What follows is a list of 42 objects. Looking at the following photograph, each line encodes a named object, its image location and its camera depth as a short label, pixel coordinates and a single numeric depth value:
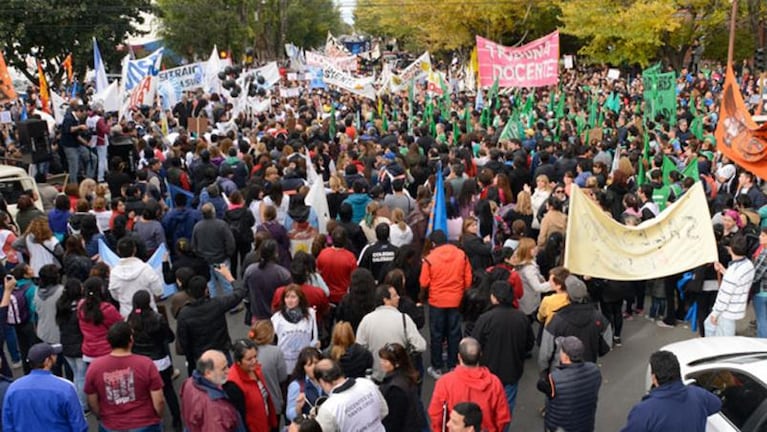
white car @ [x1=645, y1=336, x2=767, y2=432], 5.55
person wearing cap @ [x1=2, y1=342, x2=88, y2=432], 5.48
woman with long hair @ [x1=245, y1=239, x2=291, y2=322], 7.69
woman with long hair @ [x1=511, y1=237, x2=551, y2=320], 8.09
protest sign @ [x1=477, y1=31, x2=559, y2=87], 19.14
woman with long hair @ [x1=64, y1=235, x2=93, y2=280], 8.05
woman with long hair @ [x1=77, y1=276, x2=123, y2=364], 6.74
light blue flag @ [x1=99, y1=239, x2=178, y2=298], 8.62
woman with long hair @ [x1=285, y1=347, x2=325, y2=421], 5.55
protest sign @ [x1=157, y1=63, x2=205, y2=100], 19.92
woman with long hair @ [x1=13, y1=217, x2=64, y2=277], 8.76
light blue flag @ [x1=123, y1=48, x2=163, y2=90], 18.92
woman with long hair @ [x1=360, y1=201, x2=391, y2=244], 9.45
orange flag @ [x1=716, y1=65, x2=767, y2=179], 10.67
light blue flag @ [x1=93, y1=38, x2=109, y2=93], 18.55
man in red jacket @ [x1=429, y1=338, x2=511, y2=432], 5.35
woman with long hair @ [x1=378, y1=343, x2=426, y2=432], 5.49
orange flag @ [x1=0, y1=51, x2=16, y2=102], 15.51
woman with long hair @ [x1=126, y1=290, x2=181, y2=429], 6.62
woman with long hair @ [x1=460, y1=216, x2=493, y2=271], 8.52
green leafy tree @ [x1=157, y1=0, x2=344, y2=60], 50.72
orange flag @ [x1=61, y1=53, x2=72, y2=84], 27.61
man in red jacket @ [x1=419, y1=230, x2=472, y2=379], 7.80
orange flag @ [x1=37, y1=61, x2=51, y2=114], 22.42
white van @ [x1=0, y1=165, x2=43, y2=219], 11.74
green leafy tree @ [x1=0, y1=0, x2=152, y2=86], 30.84
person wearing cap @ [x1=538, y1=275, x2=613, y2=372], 6.53
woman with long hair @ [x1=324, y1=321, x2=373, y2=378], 5.65
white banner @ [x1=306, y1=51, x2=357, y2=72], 22.24
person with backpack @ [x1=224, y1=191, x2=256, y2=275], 10.28
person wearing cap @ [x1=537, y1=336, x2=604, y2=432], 5.69
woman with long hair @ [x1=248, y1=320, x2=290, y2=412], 6.09
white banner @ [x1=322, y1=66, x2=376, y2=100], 20.23
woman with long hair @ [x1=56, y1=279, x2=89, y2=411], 6.89
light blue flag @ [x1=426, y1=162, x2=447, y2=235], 9.38
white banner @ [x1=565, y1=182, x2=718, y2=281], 7.92
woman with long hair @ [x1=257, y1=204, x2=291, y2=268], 9.30
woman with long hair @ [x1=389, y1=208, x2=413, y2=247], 9.05
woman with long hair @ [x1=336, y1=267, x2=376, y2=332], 7.11
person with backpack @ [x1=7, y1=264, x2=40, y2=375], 7.73
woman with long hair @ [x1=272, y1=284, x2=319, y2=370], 6.64
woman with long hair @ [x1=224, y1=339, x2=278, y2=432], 5.58
